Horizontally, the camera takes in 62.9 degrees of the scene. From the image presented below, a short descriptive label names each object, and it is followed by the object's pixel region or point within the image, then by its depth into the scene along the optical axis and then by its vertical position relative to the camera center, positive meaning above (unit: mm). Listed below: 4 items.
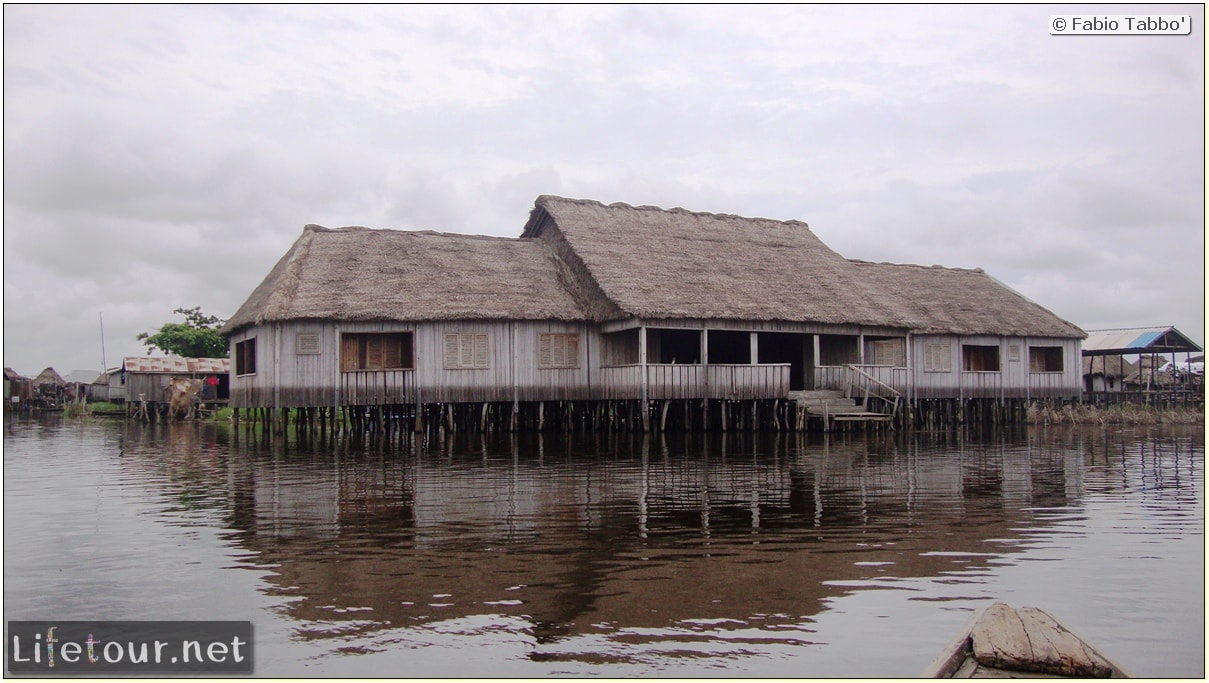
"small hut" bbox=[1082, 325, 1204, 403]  40562 +673
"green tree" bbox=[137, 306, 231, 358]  56094 +2109
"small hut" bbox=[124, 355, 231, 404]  45019 +275
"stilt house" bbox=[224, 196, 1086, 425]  26031 +1393
